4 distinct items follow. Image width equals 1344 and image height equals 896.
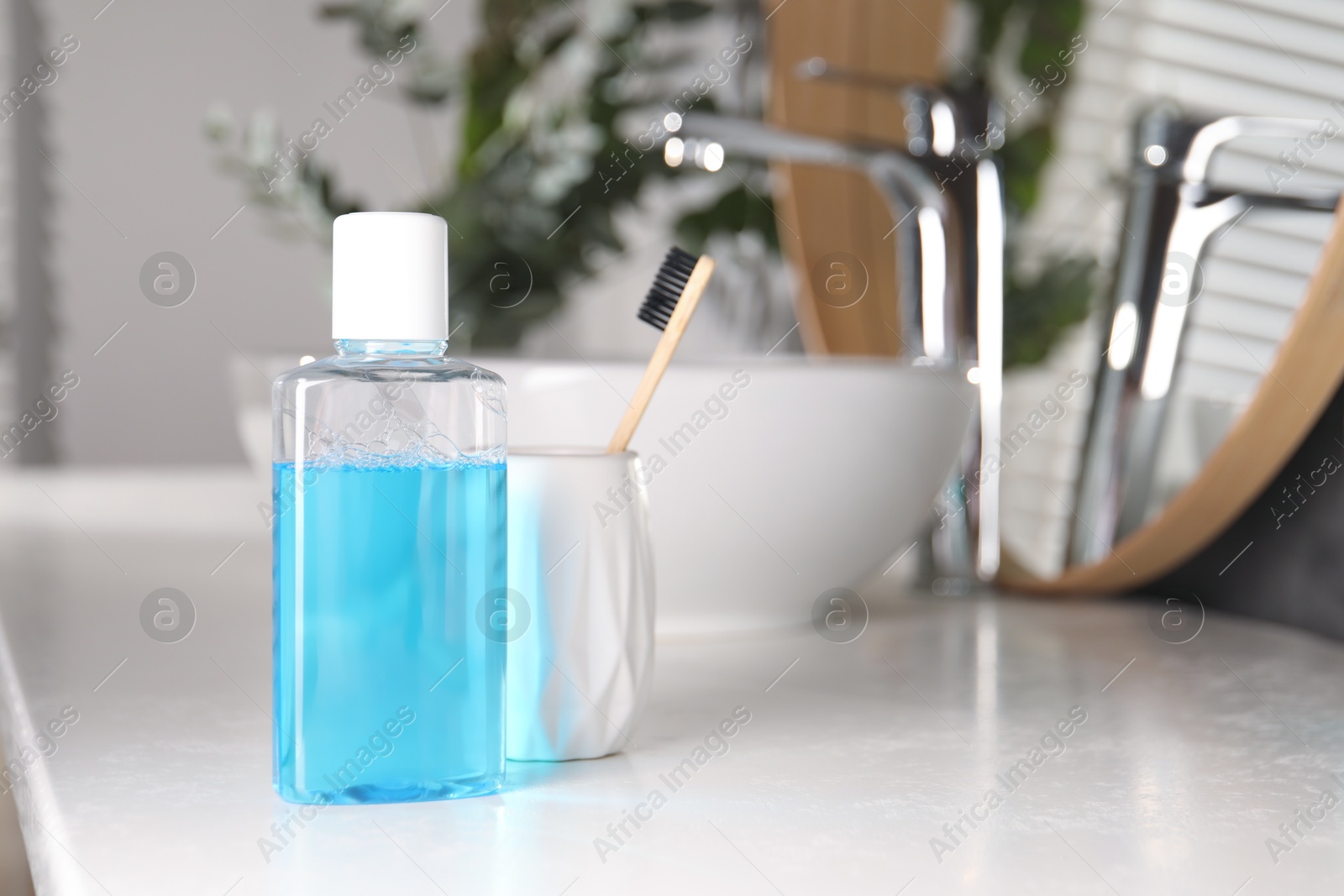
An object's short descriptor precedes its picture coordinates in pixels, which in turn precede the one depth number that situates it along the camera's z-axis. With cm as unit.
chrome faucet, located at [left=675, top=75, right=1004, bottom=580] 133
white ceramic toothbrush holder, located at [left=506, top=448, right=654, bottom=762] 90
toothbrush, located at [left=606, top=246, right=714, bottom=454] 90
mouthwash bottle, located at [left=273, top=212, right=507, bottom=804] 86
